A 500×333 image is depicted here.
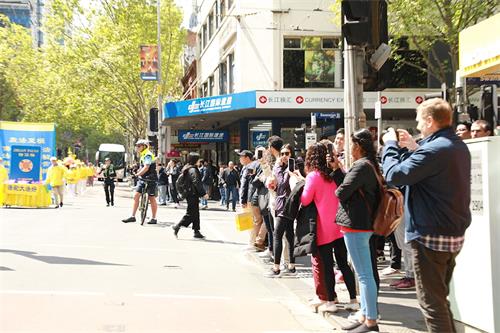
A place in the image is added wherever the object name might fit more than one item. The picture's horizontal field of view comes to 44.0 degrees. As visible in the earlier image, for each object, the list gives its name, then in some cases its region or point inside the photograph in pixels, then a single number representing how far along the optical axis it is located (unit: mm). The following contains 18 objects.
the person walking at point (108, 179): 22531
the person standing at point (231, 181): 22469
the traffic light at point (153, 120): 28725
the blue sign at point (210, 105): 25062
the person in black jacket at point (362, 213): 5531
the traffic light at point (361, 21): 6742
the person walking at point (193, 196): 12985
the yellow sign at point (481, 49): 6625
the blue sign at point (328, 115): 24891
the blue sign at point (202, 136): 29484
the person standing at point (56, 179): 20875
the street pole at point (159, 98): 32347
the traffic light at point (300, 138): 16109
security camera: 7059
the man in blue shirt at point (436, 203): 4336
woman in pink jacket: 6516
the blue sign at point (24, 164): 20578
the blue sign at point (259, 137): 28844
